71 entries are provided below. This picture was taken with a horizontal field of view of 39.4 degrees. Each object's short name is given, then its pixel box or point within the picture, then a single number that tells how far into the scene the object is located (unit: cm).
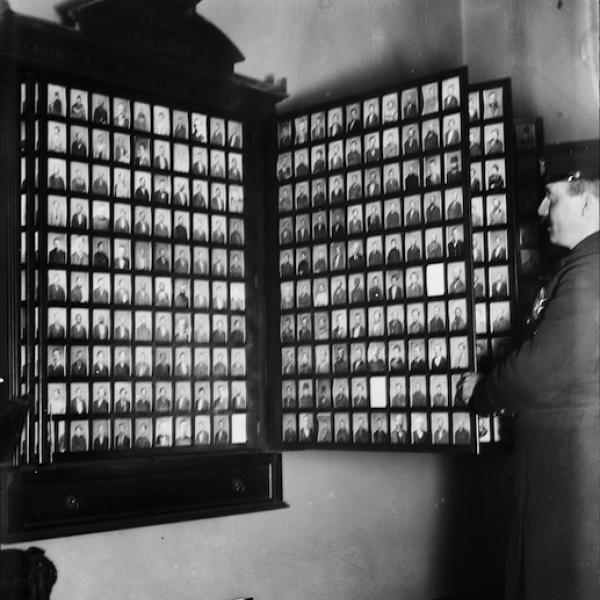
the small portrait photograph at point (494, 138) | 226
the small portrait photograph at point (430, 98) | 218
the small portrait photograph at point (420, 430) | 216
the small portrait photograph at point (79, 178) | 192
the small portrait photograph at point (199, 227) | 217
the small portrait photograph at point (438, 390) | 214
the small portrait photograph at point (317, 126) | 231
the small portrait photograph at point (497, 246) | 223
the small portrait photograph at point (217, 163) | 221
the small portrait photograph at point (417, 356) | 217
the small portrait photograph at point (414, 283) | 218
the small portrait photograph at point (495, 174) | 225
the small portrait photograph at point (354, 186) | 226
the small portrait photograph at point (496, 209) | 224
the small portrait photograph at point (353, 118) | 228
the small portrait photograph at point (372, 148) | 225
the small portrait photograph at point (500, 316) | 221
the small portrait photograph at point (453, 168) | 213
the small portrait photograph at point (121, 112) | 201
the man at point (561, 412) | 188
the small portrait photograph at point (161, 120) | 209
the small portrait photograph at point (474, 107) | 228
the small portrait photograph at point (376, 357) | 222
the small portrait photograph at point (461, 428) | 212
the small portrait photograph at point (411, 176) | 220
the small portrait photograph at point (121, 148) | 201
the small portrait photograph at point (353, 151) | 227
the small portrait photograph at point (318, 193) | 230
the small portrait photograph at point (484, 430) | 230
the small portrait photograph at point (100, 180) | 196
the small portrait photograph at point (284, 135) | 236
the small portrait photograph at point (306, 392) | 230
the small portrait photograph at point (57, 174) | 187
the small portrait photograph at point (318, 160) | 231
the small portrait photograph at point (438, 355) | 214
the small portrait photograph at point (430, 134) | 217
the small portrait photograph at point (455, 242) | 212
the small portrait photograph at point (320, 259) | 230
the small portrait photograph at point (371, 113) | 226
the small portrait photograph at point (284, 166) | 236
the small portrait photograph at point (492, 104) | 224
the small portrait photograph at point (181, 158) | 213
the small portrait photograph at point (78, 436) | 189
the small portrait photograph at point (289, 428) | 232
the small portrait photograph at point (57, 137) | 188
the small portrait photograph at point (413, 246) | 219
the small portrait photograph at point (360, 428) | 224
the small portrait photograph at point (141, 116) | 205
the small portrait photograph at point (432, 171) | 217
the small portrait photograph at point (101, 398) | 193
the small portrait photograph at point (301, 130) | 233
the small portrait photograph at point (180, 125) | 214
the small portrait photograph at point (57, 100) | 189
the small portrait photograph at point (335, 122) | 229
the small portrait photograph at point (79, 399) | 189
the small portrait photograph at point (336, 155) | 229
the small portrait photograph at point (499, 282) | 222
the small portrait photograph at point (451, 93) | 214
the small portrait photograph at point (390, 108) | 223
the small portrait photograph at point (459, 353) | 212
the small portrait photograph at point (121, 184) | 200
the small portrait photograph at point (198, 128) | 218
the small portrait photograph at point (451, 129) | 214
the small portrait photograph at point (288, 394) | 231
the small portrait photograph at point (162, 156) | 209
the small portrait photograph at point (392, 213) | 222
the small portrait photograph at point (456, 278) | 212
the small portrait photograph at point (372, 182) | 225
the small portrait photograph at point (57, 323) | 186
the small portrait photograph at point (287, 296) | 233
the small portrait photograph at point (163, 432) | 206
